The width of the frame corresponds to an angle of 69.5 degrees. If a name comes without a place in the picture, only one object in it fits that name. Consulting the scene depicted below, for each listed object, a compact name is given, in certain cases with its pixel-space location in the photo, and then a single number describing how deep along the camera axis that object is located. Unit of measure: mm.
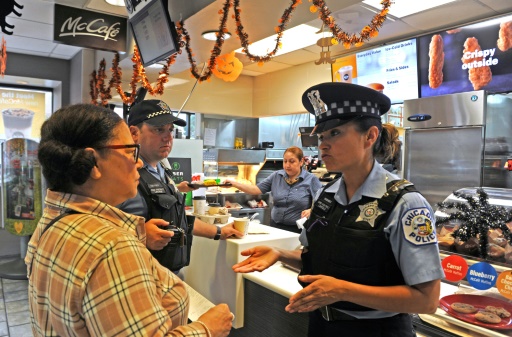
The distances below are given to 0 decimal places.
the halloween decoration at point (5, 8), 2768
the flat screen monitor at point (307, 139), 6242
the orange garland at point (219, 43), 2787
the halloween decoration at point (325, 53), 3270
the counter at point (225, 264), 2271
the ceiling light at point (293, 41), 5035
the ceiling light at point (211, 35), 3670
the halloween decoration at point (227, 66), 4359
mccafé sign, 3795
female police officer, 1190
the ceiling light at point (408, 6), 4093
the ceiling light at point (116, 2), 3964
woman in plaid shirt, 906
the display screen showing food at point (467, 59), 4168
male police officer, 1919
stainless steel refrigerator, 4254
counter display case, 1464
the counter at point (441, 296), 1406
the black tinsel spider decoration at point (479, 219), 1848
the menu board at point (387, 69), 5074
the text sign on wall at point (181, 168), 4715
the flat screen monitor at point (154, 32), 3018
